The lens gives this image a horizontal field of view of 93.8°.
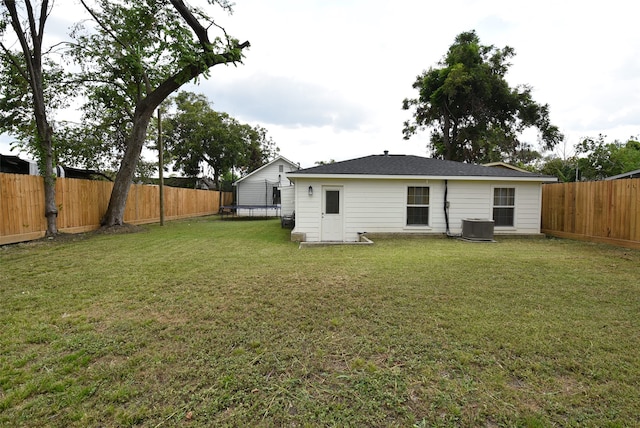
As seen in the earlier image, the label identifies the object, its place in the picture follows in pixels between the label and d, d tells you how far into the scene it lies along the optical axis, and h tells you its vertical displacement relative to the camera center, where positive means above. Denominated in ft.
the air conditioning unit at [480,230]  28.81 -2.73
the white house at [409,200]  29.99 +0.16
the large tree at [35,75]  27.55 +13.31
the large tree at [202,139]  94.84 +20.29
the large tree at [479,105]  70.59 +24.00
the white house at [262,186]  75.87 +3.95
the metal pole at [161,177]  41.62 +3.46
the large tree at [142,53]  33.50 +17.23
